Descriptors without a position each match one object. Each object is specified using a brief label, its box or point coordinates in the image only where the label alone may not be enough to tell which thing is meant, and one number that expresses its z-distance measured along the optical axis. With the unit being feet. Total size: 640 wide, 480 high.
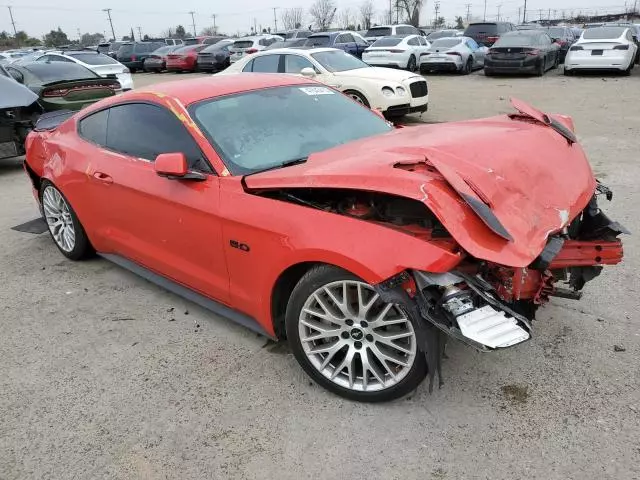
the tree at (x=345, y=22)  270.89
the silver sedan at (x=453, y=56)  62.54
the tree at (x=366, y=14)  275.51
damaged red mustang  7.93
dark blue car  67.98
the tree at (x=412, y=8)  215.10
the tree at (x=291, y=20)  307.97
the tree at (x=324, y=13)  255.29
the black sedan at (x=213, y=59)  79.61
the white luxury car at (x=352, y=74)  33.01
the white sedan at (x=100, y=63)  55.26
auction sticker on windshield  13.03
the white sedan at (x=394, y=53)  63.46
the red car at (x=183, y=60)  81.97
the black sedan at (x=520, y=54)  55.83
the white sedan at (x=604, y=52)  53.31
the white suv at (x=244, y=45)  79.15
